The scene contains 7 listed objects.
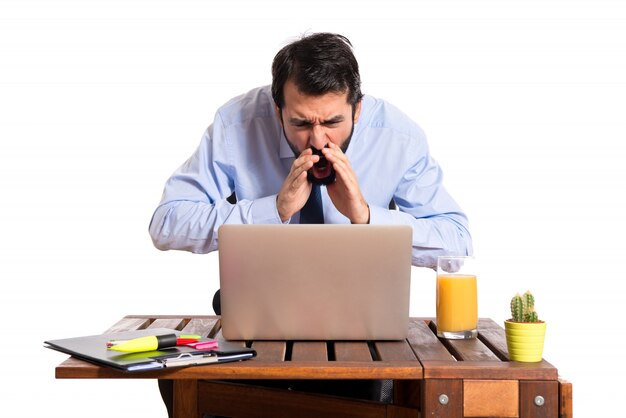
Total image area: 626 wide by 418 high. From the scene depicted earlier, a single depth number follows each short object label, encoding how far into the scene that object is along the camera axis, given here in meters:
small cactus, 1.91
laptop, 2.02
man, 2.72
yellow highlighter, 1.83
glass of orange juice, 2.11
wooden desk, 1.79
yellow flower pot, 1.86
